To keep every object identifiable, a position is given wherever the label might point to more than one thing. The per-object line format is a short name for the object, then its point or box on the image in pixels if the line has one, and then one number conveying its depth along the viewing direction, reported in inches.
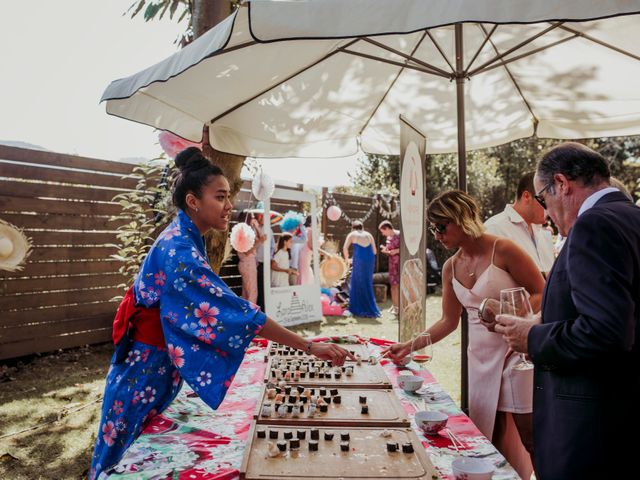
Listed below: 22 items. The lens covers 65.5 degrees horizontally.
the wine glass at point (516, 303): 67.7
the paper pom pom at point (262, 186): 326.0
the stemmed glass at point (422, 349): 93.4
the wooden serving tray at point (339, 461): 55.2
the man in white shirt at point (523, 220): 136.6
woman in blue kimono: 71.8
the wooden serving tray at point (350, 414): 71.6
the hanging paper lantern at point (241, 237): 316.2
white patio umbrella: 67.4
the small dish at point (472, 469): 54.1
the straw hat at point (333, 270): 426.9
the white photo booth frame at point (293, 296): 344.2
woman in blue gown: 415.2
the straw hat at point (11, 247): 204.2
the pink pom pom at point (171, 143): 172.7
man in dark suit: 53.1
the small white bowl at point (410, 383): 88.8
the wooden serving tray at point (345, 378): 90.6
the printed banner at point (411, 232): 135.0
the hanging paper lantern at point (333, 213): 486.6
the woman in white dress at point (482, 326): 101.2
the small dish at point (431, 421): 69.5
